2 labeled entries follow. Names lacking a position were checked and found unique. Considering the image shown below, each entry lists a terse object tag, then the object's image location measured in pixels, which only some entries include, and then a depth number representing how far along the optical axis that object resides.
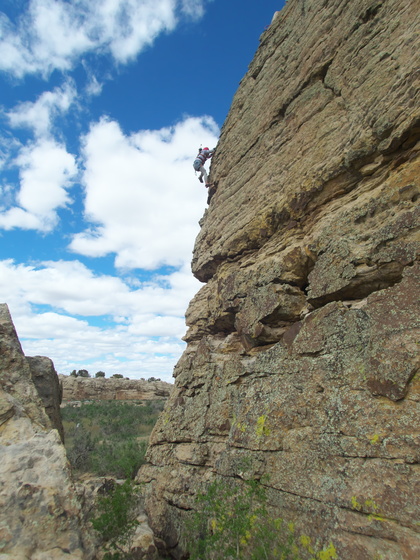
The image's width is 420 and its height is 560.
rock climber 16.52
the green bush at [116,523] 5.30
